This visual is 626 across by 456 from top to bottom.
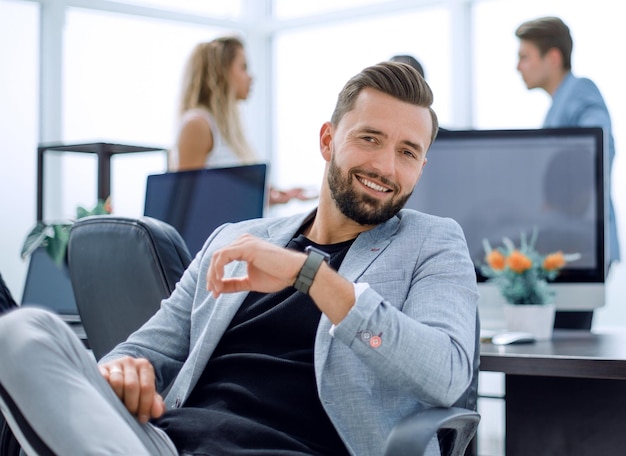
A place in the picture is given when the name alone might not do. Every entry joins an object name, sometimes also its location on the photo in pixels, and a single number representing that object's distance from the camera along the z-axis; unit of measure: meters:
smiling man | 2.47
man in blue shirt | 6.85
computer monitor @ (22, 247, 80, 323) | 5.75
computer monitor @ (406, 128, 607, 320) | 4.82
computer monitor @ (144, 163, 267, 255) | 5.21
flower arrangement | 4.43
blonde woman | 6.86
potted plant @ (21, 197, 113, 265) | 5.28
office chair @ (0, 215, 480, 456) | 3.75
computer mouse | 4.04
